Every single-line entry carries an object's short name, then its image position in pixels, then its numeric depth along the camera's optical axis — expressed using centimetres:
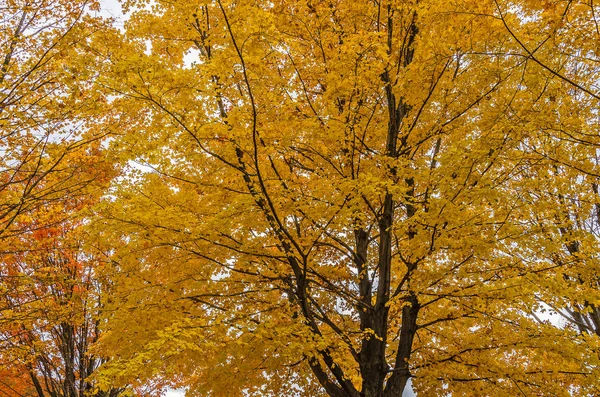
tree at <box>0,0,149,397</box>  508
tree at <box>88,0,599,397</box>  431
